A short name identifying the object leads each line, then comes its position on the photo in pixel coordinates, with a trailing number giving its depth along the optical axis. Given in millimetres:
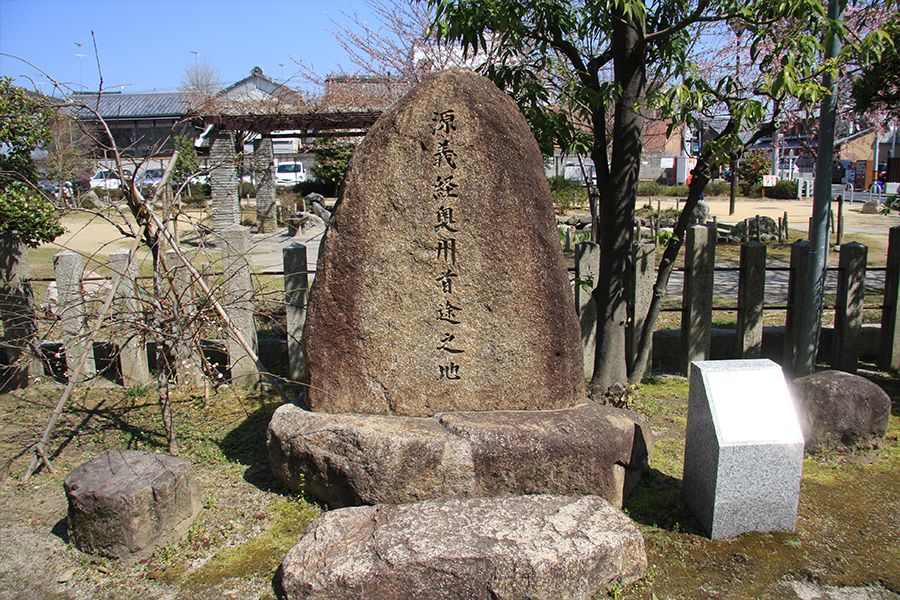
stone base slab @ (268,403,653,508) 3604
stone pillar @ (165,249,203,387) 5646
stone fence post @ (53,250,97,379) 5629
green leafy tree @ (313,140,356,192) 21828
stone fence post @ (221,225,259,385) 5598
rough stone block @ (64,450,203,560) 3332
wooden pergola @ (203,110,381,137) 13930
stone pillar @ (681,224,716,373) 5770
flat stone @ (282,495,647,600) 2943
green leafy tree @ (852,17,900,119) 5395
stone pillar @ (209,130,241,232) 16453
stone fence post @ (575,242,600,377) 5805
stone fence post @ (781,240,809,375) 5973
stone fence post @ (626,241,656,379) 5801
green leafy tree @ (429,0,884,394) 4172
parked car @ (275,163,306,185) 33562
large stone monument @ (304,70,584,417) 3902
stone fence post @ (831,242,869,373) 6012
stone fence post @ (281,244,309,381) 5633
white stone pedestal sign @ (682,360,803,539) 3412
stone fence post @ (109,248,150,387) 5648
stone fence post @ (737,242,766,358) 5816
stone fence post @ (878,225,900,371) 6059
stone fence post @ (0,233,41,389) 5746
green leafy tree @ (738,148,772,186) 23156
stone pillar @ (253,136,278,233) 18406
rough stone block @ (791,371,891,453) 4582
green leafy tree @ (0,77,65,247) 5426
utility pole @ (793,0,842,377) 5289
